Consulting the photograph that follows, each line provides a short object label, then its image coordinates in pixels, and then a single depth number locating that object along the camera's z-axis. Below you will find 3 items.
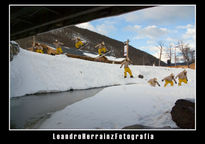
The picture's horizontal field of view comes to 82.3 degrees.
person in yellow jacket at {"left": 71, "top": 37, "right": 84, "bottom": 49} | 12.68
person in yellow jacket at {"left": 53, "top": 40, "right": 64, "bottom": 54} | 10.62
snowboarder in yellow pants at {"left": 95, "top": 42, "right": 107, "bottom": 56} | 11.42
